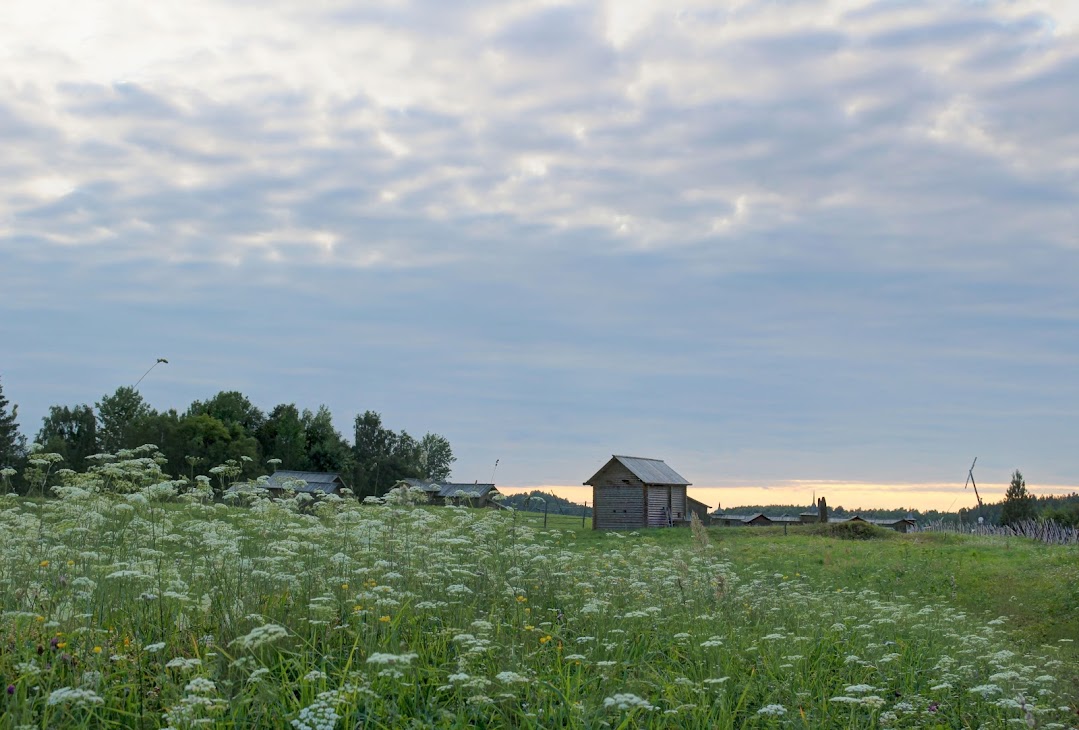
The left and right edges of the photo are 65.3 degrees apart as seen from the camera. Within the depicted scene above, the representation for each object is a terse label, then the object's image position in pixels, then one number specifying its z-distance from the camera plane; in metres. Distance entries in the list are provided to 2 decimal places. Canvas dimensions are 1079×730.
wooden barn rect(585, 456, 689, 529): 51.47
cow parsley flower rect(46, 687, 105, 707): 5.16
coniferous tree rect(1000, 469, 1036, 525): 62.50
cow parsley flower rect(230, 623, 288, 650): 5.52
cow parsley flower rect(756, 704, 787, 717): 6.08
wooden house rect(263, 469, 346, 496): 68.89
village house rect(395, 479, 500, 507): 85.56
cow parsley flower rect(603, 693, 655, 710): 5.56
